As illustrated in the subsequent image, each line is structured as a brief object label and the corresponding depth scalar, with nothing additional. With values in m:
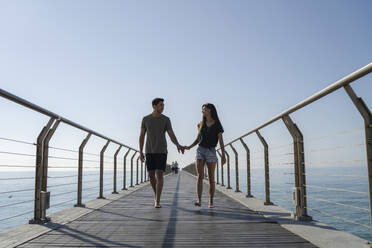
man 4.35
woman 4.32
